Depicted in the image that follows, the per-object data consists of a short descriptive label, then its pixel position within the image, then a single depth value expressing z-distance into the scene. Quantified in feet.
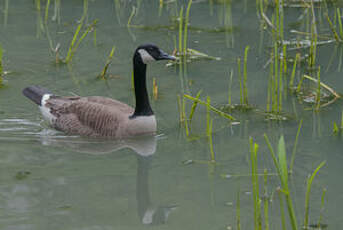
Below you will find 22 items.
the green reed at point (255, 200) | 31.45
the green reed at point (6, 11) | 79.38
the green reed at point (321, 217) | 34.43
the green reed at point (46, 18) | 75.10
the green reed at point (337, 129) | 48.52
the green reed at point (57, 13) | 79.10
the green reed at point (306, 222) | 33.22
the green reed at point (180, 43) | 61.69
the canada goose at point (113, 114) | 51.83
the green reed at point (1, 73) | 60.23
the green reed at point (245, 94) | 53.27
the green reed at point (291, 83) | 57.11
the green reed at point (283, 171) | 26.81
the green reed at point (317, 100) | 53.47
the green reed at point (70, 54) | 64.95
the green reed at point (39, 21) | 75.81
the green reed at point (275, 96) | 51.48
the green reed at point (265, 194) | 37.42
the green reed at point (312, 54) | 61.60
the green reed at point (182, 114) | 51.01
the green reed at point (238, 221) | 33.44
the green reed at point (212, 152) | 43.61
